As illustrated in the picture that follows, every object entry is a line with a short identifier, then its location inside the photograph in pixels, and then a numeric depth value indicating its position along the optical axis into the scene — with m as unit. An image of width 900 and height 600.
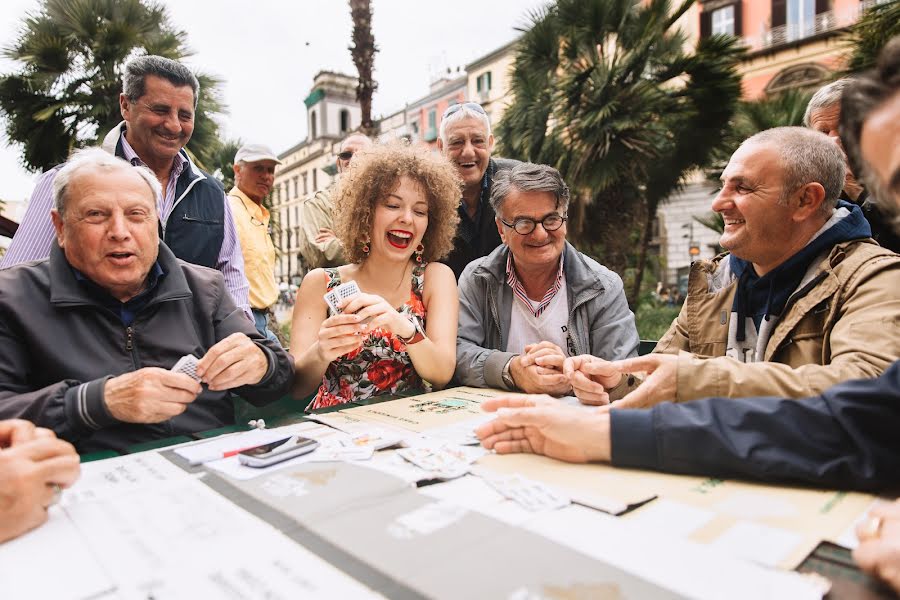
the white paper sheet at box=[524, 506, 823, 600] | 0.73
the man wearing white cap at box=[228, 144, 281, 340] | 4.50
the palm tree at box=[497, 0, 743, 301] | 9.50
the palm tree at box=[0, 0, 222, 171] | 8.84
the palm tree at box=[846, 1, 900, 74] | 7.00
